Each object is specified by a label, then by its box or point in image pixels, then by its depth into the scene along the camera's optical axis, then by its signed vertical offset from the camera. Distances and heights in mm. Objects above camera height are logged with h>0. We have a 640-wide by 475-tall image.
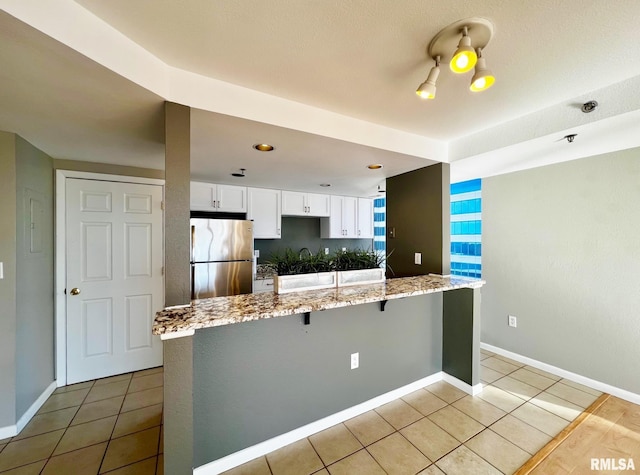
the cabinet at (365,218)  4465 +310
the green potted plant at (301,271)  1738 -252
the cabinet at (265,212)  3580 +340
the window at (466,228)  3326 +103
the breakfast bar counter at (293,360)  1265 -862
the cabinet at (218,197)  3219 +495
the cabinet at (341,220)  4191 +263
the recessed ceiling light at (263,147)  2023 +705
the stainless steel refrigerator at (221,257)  2828 -241
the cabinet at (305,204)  3836 +485
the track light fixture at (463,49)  1094 +882
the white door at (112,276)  2496 -405
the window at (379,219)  4641 +302
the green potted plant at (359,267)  1952 -249
